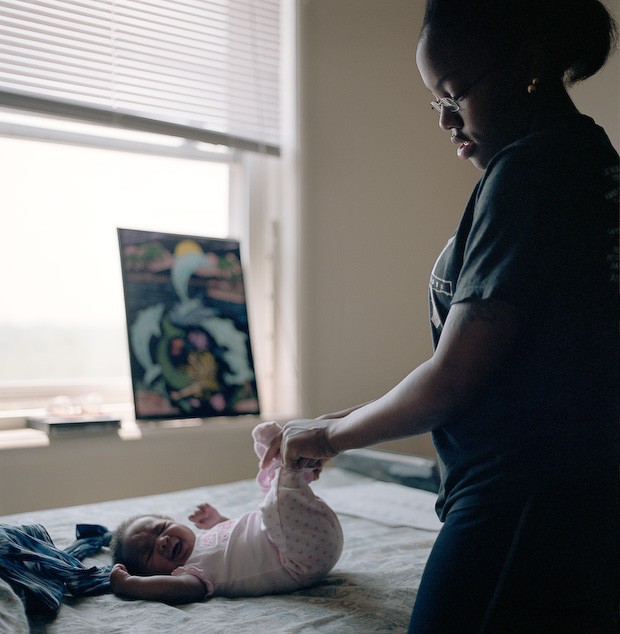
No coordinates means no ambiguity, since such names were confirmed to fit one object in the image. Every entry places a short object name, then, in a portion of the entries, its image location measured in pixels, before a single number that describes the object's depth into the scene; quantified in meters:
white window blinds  2.43
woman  0.81
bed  1.15
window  2.51
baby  1.35
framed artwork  2.57
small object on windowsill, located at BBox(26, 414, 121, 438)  2.34
